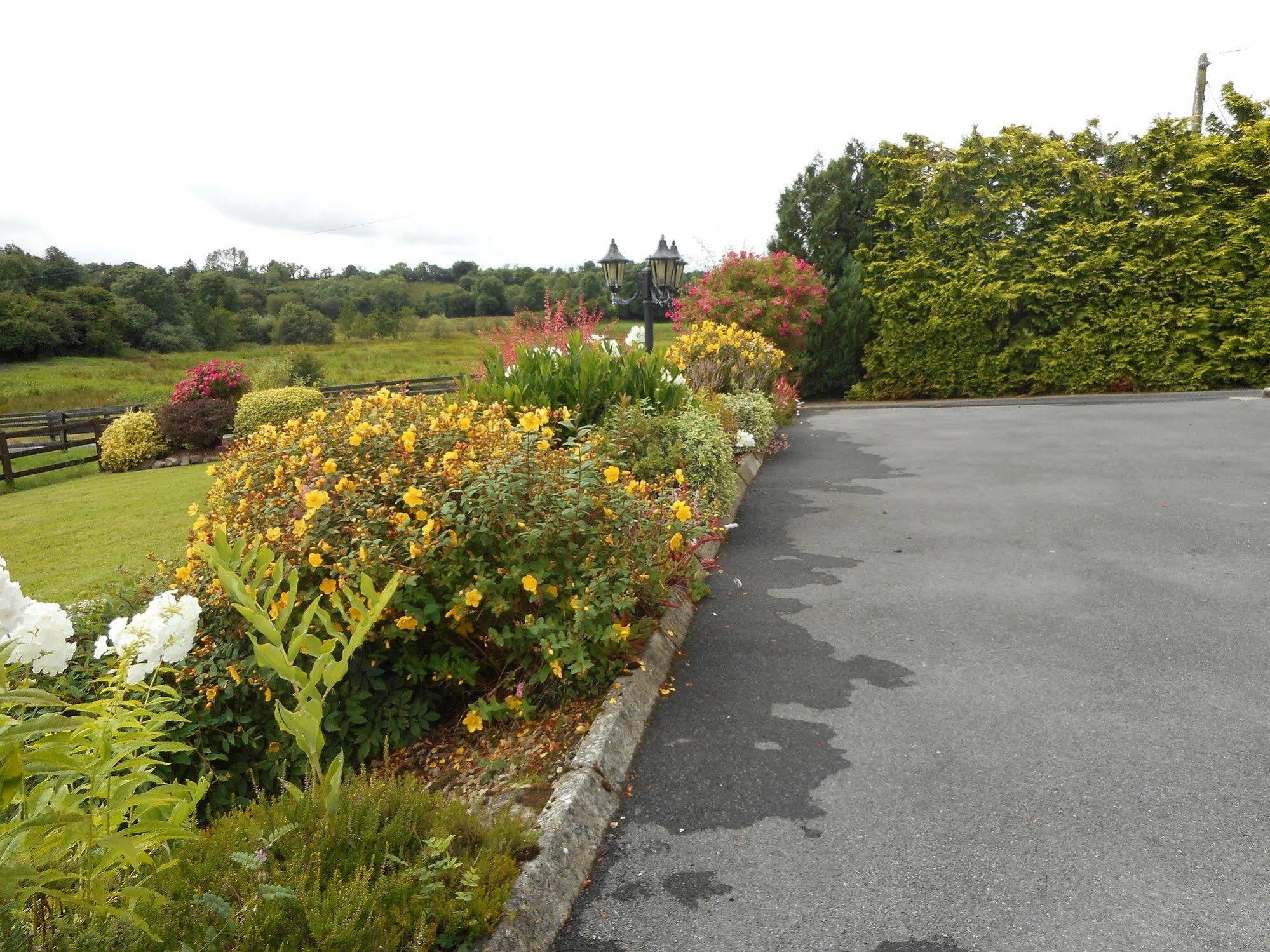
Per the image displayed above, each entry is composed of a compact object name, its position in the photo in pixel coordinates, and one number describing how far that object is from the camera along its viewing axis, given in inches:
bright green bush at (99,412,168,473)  599.2
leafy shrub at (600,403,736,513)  218.1
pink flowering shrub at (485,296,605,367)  326.0
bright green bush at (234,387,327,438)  575.8
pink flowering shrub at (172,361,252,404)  642.8
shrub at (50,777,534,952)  63.8
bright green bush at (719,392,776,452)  360.8
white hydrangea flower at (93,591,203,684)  69.8
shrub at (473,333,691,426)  249.4
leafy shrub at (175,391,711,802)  119.7
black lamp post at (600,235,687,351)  418.3
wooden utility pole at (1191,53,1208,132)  704.4
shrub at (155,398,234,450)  603.5
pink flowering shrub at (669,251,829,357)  566.3
